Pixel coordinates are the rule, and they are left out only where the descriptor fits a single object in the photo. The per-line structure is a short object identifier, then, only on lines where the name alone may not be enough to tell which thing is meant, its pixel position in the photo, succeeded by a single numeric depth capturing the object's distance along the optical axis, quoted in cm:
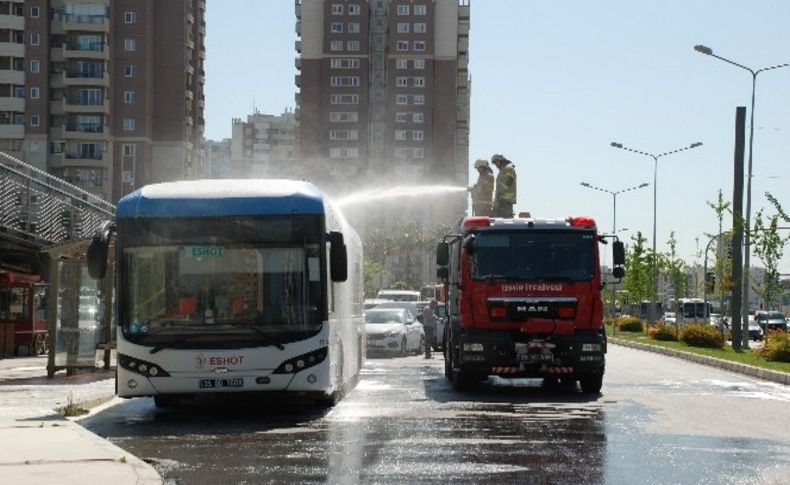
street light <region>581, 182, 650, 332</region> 9644
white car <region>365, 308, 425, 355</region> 4084
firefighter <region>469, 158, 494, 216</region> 2833
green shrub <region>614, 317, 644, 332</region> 7862
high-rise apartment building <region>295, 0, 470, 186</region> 16038
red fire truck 2242
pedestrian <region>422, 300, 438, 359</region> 4013
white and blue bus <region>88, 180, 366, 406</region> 1750
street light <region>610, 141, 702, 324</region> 7761
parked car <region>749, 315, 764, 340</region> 8713
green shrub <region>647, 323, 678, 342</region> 5947
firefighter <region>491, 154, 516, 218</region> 2650
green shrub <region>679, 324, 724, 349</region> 4838
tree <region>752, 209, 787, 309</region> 4938
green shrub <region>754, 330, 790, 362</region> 3603
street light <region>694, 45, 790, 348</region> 4541
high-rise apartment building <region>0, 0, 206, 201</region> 11081
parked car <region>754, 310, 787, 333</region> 9256
